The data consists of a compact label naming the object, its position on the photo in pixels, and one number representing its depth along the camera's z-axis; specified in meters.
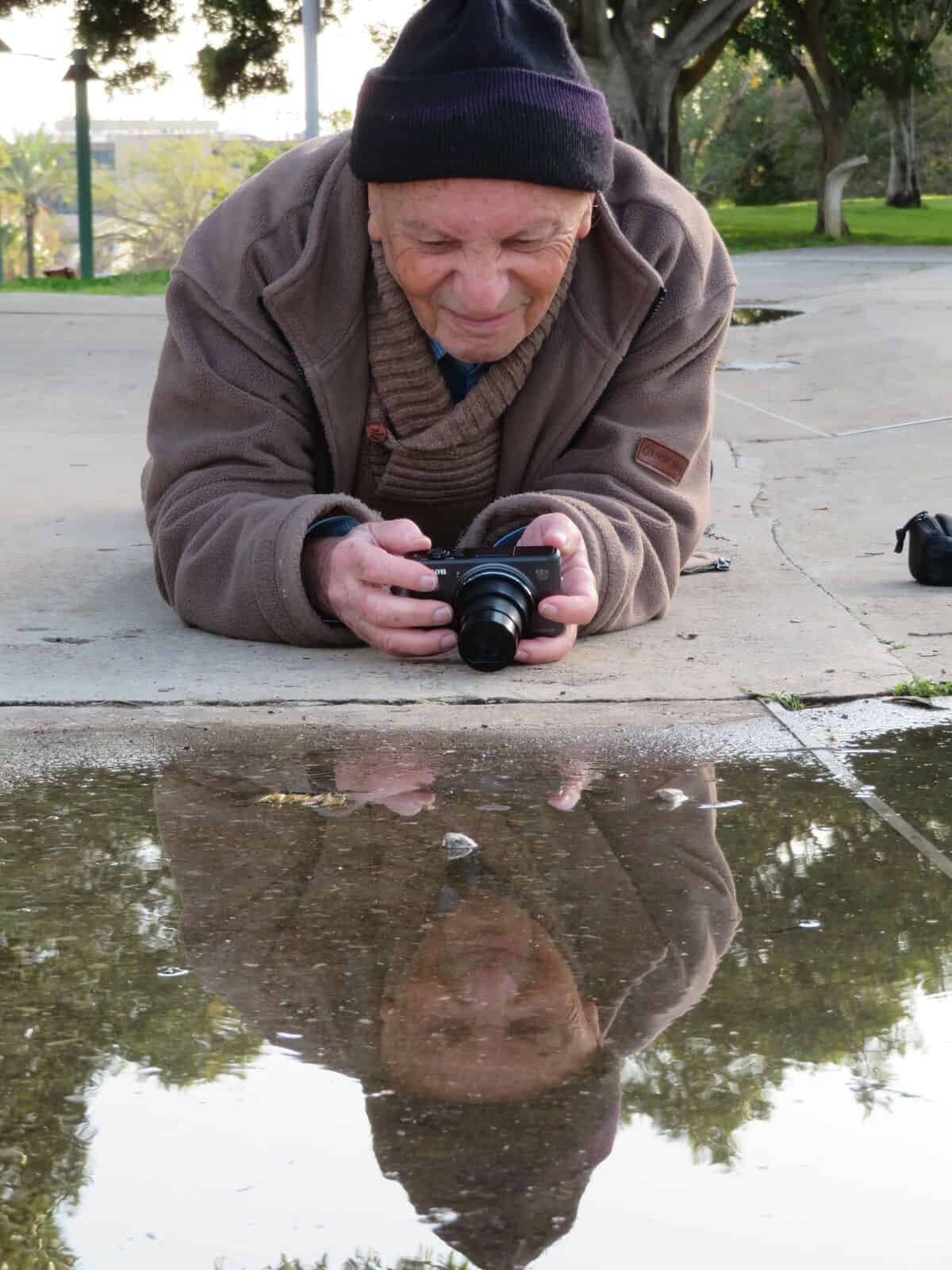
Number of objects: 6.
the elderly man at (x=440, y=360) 3.05
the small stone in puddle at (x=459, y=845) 2.24
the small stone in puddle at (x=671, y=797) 2.47
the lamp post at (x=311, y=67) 15.39
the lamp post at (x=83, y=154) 19.12
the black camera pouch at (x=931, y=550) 3.95
